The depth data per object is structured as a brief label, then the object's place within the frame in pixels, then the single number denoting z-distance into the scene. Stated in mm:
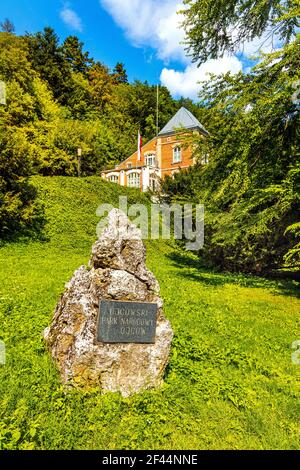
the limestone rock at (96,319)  3949
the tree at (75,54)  46094
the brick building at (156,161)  31781
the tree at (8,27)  42831
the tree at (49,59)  36594
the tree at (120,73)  55609
